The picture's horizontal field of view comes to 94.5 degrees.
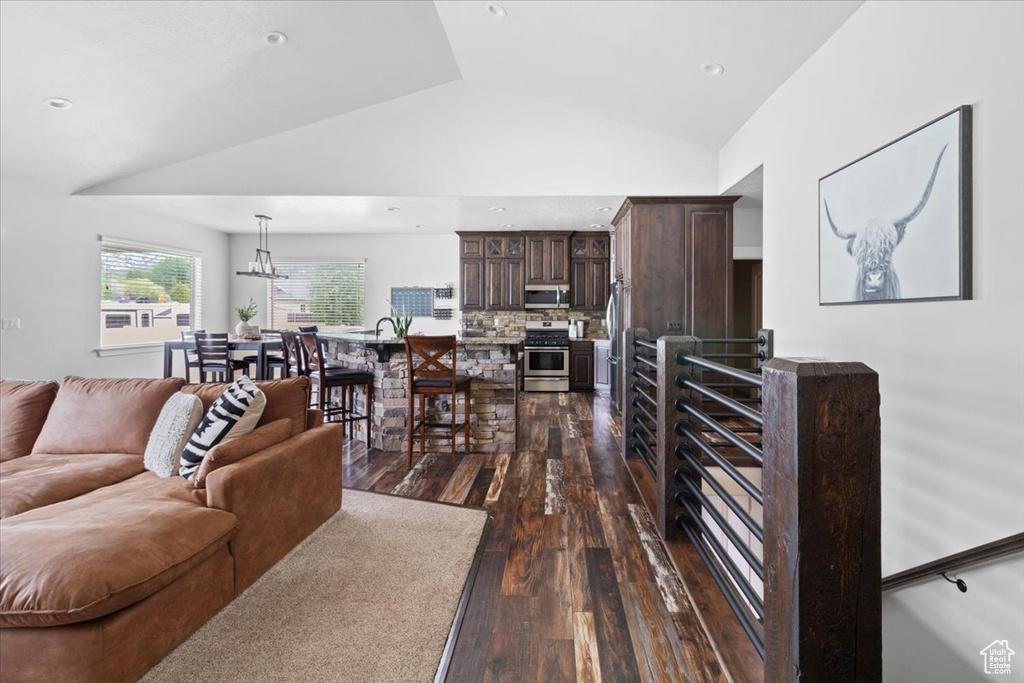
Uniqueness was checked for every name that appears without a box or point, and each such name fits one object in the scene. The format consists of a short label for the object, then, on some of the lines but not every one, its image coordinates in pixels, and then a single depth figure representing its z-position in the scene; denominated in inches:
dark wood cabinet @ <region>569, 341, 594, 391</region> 277.7
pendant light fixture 268.1
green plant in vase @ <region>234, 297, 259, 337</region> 207.6
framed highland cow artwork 69.1
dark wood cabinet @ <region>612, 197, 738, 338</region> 190.7
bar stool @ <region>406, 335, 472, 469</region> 138.9
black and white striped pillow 83.1
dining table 194.1
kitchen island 157.5
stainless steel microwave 280.5
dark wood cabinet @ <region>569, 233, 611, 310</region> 280.4
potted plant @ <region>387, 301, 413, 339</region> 166.9
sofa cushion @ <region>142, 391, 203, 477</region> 86.7
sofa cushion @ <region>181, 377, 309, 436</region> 94.1
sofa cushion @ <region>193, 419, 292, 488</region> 75.8
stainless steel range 273.4
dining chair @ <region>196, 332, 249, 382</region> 188.9
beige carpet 59.3
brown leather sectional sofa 51.8
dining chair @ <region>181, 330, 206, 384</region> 203.6
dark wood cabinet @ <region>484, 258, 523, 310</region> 281.9
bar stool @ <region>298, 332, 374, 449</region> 152.3
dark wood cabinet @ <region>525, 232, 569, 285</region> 277.7
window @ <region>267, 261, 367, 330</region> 302.5
